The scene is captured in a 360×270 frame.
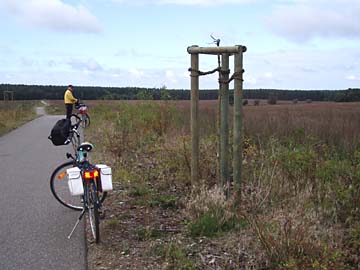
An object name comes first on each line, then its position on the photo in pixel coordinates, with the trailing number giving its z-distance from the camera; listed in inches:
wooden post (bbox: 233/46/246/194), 248.4
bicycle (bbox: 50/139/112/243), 227.8
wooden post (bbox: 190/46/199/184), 277.4
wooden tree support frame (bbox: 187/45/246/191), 249.0
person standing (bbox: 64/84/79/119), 1029.8
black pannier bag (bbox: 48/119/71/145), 262.4
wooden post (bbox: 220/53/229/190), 263.1
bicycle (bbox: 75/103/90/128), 864.8
